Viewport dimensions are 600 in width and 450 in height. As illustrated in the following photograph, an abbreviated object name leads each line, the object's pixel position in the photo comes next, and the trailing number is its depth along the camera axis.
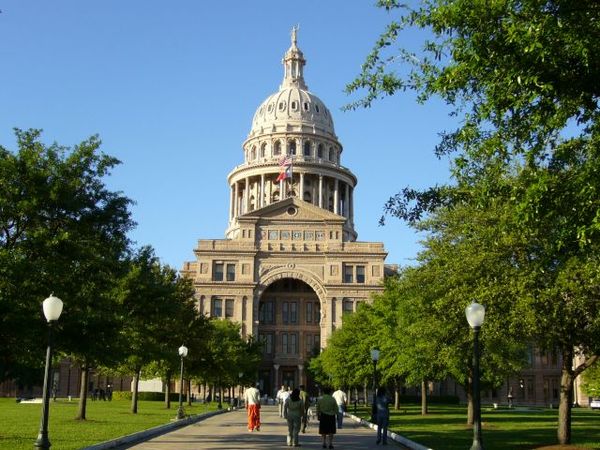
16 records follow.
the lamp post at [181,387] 37.03
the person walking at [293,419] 22.62
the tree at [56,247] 21.69
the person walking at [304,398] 29.89
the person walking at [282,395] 36.79
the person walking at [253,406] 29.20
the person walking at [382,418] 24.36
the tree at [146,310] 37.47
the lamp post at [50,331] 16.62
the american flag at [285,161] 124.12
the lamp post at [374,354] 35.03
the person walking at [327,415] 22.23
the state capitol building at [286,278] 104.56
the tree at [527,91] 12.48
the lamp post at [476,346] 17.48
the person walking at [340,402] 32.66
